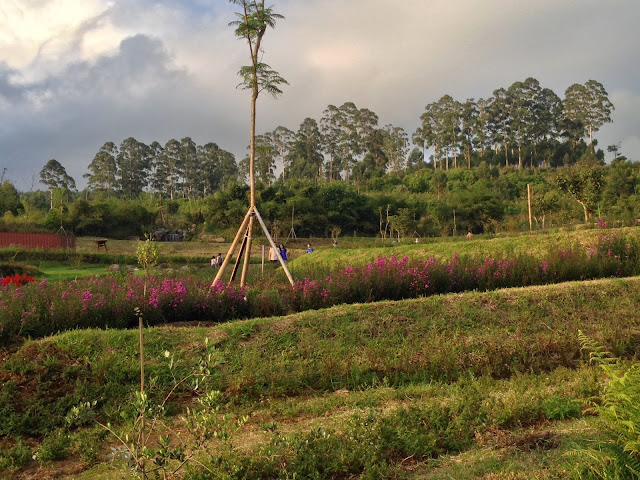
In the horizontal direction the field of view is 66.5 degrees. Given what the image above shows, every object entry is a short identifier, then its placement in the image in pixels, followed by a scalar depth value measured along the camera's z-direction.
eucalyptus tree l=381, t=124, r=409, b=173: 71.75
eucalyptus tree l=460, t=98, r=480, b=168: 67.12
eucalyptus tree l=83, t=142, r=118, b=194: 73.75
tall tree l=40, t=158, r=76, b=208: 71.75
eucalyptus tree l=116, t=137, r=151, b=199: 74.38
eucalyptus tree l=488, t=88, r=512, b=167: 66.62
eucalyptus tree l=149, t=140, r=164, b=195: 75.69
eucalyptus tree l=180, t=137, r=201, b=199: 74.69
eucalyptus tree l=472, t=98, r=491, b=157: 67.19
